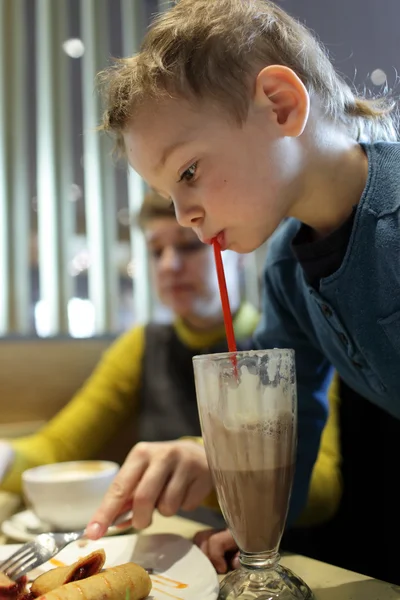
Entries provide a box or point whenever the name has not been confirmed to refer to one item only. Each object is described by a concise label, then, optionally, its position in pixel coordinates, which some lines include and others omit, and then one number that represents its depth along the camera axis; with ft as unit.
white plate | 1.82
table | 1.80
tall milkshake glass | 1.81
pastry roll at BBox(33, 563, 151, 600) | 1.63
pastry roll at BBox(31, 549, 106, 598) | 1.79
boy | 2.07
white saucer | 2.66
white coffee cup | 2.72
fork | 2.05
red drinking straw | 2.10
